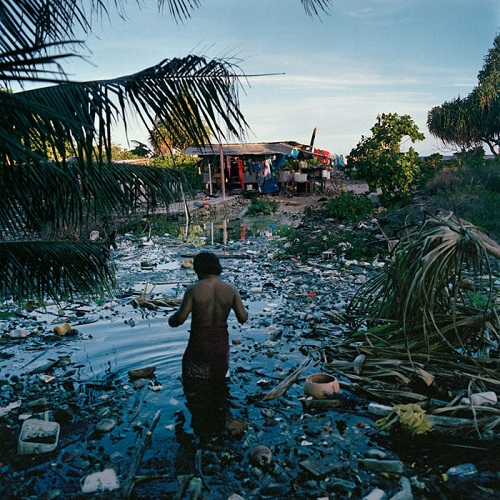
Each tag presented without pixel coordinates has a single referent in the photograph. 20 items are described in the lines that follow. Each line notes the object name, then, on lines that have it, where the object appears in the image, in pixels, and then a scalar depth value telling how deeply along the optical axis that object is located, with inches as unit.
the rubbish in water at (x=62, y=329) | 221.4
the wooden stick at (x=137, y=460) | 109.7
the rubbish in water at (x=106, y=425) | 136.6
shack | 959.0
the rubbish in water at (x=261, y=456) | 119.0
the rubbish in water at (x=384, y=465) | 114.2
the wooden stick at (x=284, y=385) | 154.8
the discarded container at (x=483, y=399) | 137.0
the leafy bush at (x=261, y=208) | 802.2
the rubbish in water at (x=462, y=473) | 111.7
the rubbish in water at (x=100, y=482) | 109.9
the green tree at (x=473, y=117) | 1080.2
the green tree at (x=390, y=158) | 601.6
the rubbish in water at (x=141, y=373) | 173.0
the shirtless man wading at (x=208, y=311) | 153.8
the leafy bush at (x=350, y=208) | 589.6
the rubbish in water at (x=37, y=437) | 124.6
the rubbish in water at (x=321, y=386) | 151.6
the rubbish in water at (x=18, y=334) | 218.2
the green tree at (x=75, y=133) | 93.0
